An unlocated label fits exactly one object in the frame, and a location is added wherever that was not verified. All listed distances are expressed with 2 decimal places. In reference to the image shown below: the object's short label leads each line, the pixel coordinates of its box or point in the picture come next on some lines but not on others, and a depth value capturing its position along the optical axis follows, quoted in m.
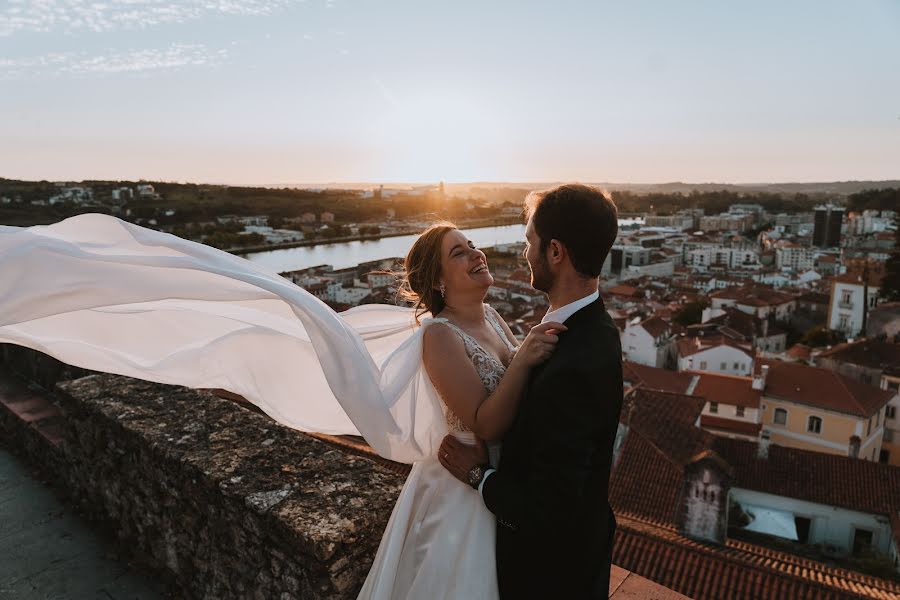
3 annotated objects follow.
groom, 1.34
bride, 1.60
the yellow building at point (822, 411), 22.94
